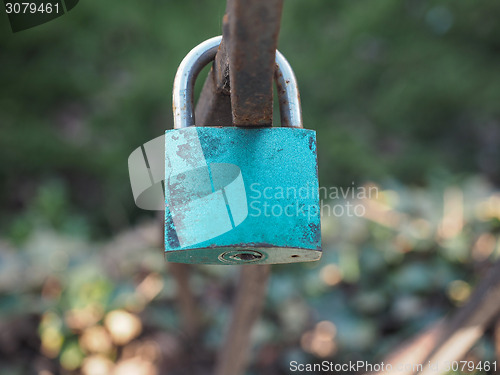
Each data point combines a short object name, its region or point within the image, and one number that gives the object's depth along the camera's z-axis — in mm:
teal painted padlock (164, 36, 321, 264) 245
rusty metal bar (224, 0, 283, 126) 210
